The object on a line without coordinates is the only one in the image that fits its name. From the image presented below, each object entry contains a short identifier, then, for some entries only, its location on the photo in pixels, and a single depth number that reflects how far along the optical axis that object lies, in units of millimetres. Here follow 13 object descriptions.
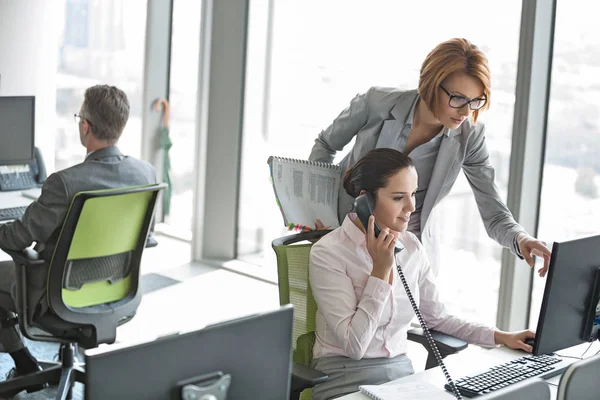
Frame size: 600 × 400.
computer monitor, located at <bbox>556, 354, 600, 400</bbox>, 1667
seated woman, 2332
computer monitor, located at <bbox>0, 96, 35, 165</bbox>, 4164
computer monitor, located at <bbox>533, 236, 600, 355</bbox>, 2213
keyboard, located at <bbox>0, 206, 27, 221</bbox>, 3680
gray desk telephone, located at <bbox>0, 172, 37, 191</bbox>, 4207
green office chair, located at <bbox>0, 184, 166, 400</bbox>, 3080
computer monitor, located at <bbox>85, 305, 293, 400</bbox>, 1398
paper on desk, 2096
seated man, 3100
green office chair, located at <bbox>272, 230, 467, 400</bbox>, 2506
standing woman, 2668
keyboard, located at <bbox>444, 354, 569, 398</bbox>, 2188
